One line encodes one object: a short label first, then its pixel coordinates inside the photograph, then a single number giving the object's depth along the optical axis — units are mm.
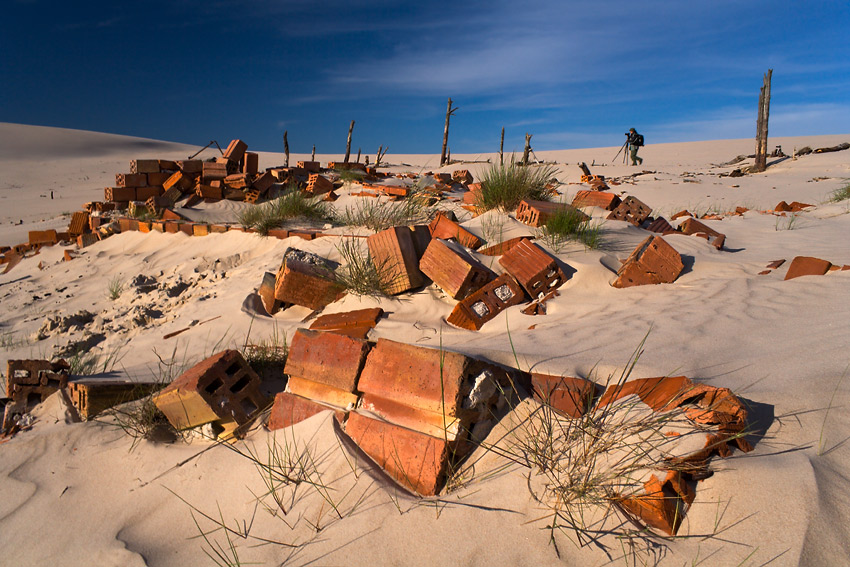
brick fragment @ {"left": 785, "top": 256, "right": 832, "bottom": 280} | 3592
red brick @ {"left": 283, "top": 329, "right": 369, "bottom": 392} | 2295
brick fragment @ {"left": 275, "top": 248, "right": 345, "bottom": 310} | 4160
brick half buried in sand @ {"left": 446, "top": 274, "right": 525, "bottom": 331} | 3559
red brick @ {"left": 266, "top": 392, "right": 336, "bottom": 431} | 2297
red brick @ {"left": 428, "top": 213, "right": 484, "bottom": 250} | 4668
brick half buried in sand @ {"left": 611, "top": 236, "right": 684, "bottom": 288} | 3893
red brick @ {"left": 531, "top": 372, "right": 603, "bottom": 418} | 2025
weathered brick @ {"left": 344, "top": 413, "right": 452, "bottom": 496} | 1857
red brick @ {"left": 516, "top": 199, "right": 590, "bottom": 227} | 4992
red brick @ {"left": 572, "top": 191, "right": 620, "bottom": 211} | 6391
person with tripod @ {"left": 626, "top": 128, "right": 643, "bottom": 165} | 20875
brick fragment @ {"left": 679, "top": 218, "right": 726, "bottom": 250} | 5452
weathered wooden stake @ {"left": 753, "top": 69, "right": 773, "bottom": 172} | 17812
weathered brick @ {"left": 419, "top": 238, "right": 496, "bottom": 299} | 3799
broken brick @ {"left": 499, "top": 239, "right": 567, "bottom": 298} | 3838
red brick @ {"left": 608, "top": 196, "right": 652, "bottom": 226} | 6000
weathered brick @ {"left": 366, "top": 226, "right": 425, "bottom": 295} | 4066
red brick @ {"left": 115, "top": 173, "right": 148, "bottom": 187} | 9695
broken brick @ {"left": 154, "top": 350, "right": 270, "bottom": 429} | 2395
